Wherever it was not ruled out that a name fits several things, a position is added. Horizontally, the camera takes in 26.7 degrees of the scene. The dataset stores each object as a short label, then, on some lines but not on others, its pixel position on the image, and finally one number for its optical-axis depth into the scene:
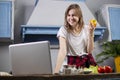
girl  2.17
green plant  4.19
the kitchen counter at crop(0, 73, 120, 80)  1.03
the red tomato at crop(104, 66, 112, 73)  1.57
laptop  1.47
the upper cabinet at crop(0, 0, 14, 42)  3.92
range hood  4.11
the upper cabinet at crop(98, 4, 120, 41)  4.31
